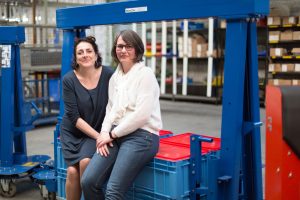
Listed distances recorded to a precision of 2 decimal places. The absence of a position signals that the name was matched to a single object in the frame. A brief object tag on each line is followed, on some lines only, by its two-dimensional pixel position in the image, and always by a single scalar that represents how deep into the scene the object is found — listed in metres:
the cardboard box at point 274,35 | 9.01
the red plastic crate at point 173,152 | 2.49
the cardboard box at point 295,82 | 8.56
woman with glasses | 2.50
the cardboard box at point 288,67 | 8.84
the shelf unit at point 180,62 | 9.75
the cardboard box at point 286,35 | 8.81
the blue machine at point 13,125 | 3.94
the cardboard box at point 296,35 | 8.68
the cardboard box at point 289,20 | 8.78
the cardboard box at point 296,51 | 8.69
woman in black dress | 2.94
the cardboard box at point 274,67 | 9.01
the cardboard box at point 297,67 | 8.79
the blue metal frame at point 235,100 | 2.33
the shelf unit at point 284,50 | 8.80
